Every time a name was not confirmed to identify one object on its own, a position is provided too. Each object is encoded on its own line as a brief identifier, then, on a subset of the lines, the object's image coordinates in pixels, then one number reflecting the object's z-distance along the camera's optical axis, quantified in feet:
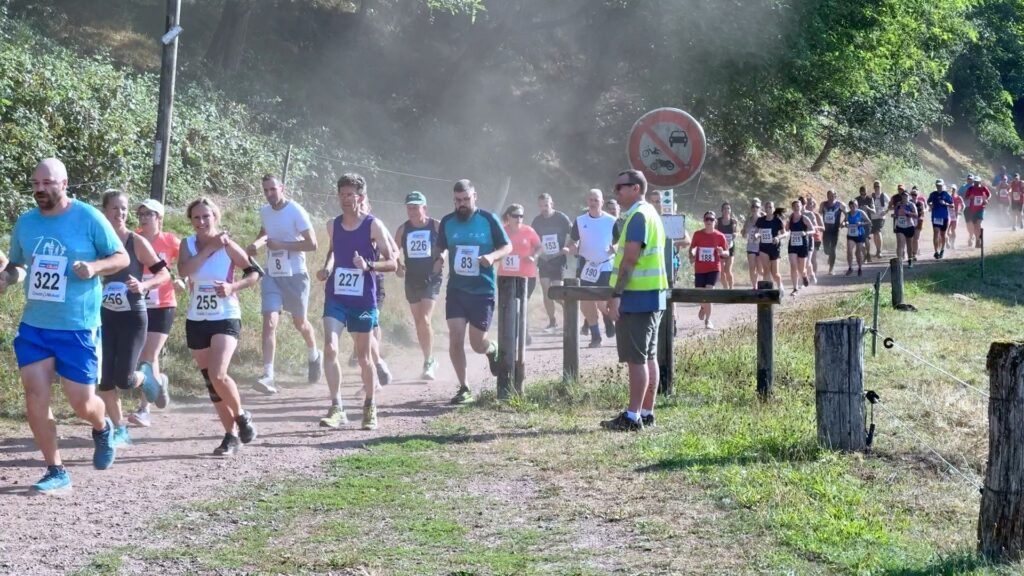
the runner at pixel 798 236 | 73.56
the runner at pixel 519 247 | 48.88
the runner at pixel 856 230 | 87.76
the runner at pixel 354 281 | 33.32
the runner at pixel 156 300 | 33.60
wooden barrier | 37.01
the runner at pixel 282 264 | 38.27
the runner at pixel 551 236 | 55.16
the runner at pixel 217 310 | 29.14
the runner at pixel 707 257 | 58.54
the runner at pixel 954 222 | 112.88
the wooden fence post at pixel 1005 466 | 18.74
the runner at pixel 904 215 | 88.58
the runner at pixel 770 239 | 68.23
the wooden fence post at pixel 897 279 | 64.34
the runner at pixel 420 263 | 42.60
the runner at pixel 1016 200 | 132.77
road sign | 35.99
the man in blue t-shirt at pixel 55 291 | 24.86
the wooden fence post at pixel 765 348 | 37.11
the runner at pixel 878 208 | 99.35
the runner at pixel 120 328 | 30.53
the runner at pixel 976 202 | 100.58
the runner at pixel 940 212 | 96.80
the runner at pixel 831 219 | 89.61
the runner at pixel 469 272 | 38.06
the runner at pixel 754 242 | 69.92
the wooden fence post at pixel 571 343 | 39.32
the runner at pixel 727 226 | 68.28
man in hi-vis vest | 31.94
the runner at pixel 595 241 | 49.67
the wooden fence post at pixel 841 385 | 28.17
